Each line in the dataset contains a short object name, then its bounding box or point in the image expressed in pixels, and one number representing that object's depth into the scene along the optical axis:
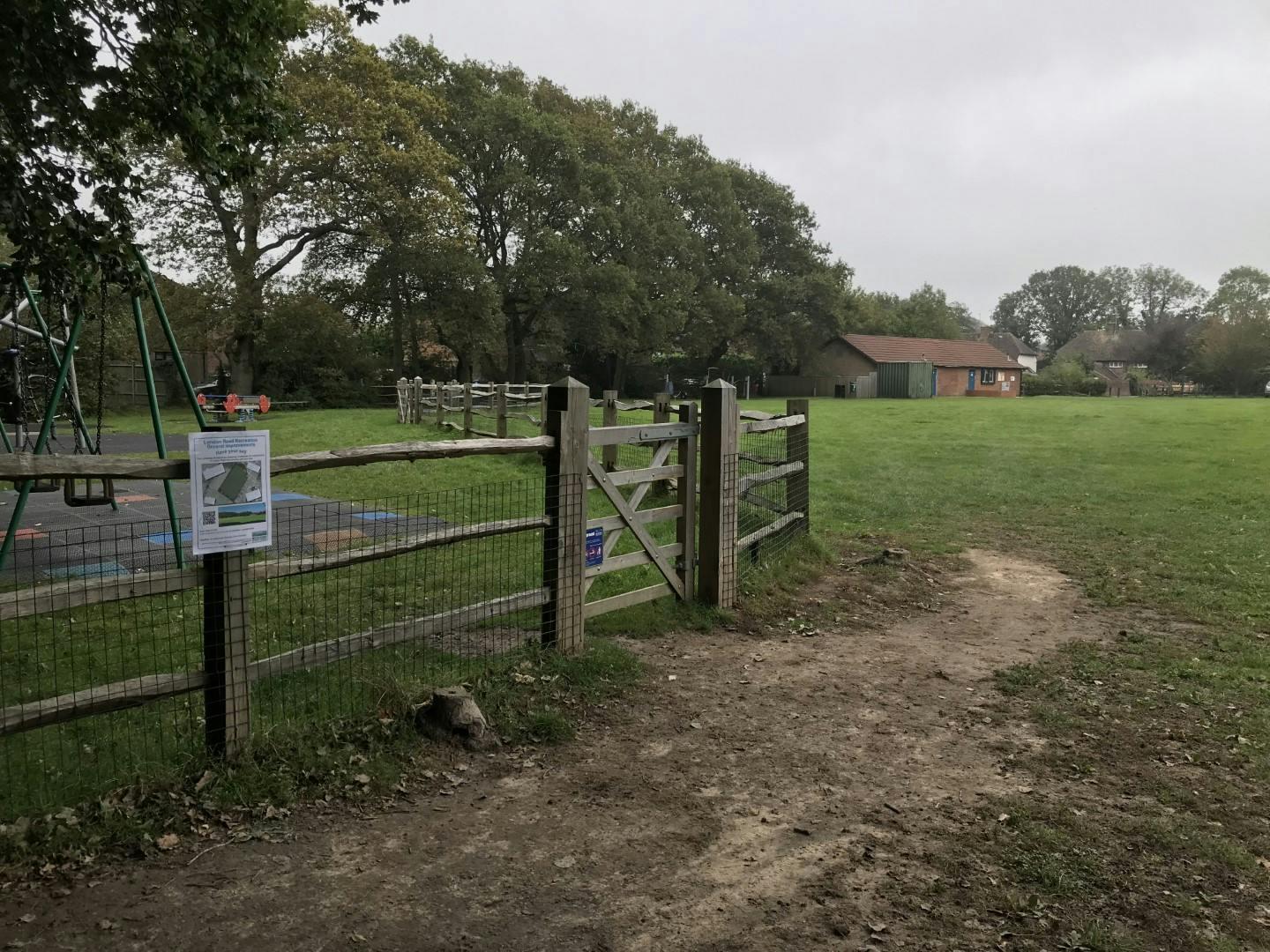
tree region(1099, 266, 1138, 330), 126.44
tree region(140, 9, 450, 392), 31.02
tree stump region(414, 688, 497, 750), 4.56
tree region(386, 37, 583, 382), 39.16
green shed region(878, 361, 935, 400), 57.53
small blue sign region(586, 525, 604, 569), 5.98
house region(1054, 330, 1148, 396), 98.94
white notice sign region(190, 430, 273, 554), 3.78
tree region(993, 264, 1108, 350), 128.25
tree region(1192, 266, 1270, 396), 72.88
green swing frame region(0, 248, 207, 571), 6.55
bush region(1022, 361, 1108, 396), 64.94
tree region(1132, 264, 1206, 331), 122.81
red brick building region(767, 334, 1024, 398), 58.28
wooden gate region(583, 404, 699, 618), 6.05
